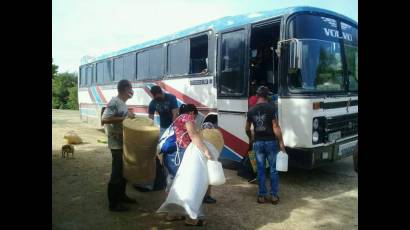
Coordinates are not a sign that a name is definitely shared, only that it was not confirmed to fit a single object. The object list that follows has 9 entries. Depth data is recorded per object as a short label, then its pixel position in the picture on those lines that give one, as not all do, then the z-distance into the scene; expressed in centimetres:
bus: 642
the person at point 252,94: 702
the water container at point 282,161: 565
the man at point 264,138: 575
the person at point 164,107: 698
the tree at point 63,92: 3693
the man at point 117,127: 522
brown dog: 959
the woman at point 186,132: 475
